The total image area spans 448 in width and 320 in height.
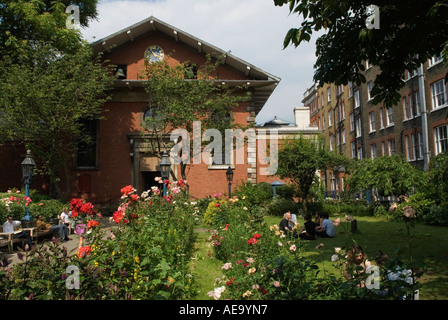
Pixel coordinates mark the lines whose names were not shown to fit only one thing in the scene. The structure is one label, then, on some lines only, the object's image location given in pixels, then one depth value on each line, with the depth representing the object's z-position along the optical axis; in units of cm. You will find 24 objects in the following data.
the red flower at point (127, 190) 541
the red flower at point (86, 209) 512
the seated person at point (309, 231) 1120
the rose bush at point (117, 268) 330
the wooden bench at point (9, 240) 1055
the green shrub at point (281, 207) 1949
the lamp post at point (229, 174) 2075
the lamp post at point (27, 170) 1326
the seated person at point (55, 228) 1312
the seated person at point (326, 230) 1162
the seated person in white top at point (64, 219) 1335
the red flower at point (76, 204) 511
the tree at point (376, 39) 598
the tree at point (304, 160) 1855
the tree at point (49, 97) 1755
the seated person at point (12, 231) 1124
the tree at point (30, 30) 1848
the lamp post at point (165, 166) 1310
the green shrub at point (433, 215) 1470
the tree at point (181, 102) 1944
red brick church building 2214
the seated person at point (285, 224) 993
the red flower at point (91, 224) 467
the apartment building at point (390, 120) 2406
